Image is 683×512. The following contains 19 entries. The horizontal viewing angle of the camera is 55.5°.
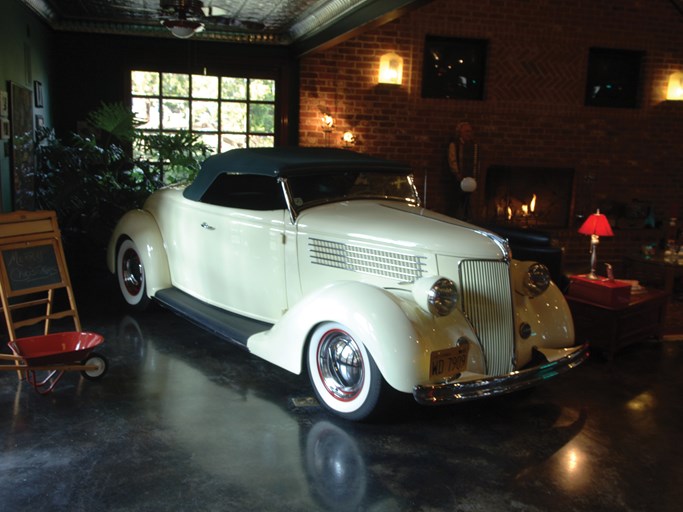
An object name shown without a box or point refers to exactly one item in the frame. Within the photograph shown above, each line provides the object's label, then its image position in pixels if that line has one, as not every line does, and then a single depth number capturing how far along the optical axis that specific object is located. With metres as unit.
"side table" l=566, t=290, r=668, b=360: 4.79
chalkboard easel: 4.04
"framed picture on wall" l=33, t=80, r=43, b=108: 6.71
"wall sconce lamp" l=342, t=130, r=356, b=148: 8.48
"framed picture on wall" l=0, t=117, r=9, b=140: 5.33
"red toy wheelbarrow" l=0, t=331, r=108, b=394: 3.60
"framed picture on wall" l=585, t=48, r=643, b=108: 9.43
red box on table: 4.80
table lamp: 6.01
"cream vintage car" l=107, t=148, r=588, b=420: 3.39
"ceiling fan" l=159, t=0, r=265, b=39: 6.17
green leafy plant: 6.66
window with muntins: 8.44
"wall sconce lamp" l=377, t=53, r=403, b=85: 8.46
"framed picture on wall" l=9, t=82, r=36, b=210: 5.66
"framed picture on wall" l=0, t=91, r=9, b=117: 5.28
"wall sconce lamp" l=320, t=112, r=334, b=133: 8.38
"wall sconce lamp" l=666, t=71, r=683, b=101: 9.56
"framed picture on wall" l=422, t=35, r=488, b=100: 8.86
